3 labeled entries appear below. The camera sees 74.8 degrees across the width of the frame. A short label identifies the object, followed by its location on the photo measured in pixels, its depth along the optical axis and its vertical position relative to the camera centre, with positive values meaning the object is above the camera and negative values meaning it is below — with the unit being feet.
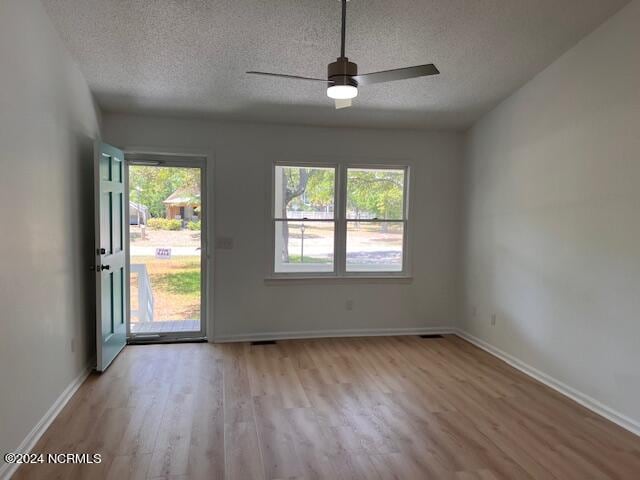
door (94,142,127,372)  11.86 -1.22
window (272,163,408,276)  15.83 -0.05
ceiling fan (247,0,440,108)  7.90 +2.74
